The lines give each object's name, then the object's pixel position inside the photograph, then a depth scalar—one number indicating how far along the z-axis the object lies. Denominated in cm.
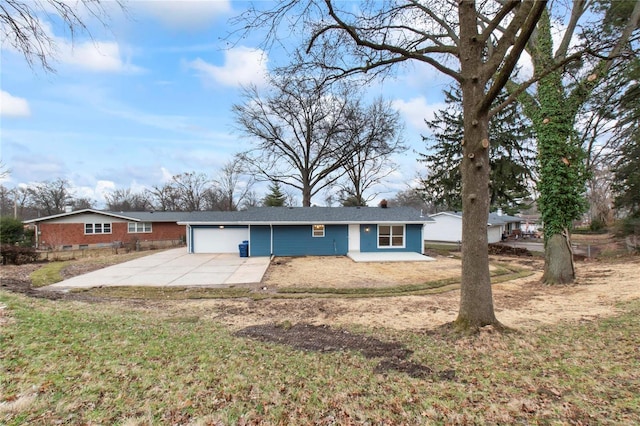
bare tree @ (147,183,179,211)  4662
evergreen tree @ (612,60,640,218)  1395
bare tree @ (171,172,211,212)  4597
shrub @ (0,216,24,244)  2330
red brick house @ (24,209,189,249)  2603
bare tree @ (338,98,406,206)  2744
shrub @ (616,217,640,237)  1700
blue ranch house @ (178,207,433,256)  1891
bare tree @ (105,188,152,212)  5225
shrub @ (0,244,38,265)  1509
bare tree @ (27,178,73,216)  4572
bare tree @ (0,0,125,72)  416
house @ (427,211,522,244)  3120
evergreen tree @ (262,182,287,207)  3700
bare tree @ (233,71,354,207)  2683
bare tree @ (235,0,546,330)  482
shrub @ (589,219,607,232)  3508
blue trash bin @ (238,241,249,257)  1853
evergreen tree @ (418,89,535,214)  2172
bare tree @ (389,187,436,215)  5705
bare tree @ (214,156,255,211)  4322
